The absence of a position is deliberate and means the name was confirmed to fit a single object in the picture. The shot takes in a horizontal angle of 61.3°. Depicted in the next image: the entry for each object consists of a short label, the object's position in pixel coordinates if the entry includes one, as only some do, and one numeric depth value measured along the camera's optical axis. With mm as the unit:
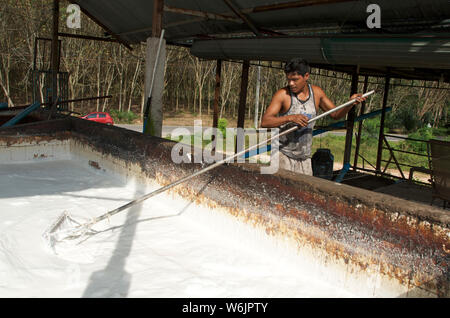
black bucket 7570
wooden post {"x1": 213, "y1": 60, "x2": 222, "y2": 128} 8531
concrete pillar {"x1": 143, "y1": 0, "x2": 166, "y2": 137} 6098
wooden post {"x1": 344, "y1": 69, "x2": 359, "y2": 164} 7697
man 3607
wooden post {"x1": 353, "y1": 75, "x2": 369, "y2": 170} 9166
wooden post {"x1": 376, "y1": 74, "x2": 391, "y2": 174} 8152
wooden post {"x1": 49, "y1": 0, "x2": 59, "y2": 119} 9391
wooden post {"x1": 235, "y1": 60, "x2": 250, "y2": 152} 7199
